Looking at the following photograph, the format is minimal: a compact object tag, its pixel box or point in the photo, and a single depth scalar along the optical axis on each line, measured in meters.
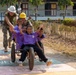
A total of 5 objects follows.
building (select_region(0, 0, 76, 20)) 38.16
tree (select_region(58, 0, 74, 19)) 36.12
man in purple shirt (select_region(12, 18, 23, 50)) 8.67
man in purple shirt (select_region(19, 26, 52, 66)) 8.23
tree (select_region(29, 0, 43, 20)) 34.48
